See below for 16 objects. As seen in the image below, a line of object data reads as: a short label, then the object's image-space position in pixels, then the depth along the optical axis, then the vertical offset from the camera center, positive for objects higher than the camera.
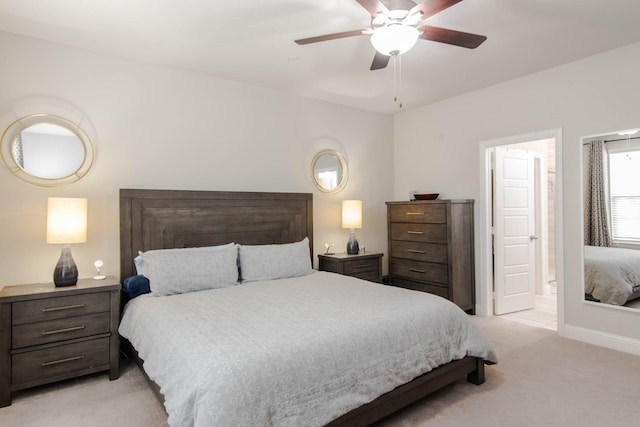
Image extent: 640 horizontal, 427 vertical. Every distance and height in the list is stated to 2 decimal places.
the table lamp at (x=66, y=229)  2.69 -0.09
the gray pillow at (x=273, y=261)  3.40 -0.45
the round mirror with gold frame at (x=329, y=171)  4.53 +0.55
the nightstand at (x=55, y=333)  2.42 -0.81
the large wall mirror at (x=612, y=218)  3.21 -0.06
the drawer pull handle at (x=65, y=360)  2.53 -1.01
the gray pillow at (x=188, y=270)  2.89 -0.45
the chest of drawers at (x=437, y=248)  4.16 -0.42
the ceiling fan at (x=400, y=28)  1.99 +1.11
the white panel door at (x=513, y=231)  4.34 -0.23
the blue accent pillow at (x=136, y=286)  2.93 -0.57
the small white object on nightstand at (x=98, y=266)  2.98 -0.41
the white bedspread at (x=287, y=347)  1.58 -0.70
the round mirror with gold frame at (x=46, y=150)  2.85 +0.54
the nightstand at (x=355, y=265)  4.16 -0.59
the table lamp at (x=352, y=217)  4.42 -0.04
